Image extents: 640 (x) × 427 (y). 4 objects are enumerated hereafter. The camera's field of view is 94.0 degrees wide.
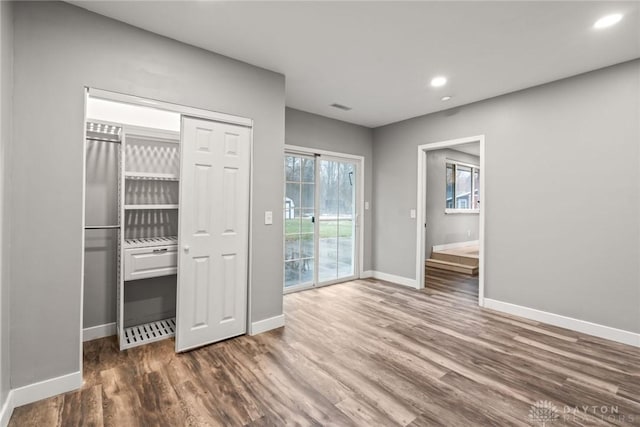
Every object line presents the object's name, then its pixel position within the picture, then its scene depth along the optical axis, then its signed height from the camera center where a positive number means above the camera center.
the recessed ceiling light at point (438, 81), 3.30 +1.54
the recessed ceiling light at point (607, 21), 2.21 +1.50
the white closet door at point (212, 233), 2.62 -0.17
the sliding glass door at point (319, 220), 4.37 -0.07
